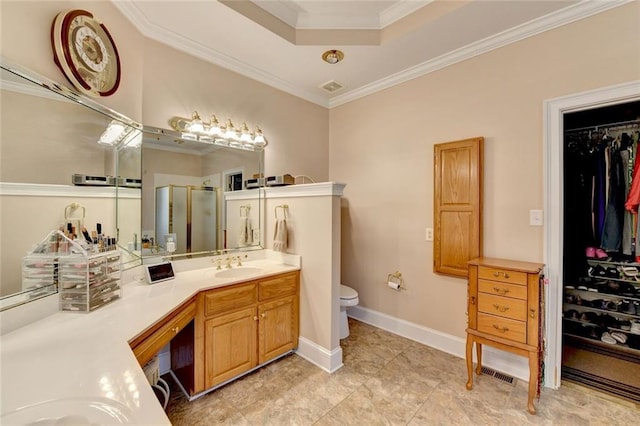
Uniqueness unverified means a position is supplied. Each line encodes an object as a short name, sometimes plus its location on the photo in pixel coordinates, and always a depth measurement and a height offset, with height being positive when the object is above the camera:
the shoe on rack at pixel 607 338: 2.38 -1.12
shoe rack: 2.19 -1.02
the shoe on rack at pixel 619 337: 2.35 -1.09
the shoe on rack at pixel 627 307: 2.34 -0.83
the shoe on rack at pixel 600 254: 2.50 -0.38
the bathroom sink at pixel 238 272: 2.30 -0.53
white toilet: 2.67 -0.91
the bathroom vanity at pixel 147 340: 0.74 -0.52
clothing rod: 2.29 +0.78
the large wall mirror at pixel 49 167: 1.16 +0.23
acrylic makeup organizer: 1.28 -0.30
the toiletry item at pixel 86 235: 1.56 -0.14
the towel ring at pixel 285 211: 2.60 +0.01
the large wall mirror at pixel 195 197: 2.14 +0.13
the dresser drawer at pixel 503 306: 1.79 -0.65
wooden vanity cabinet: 1.88 -0.89
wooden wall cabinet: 2.32 +0.07
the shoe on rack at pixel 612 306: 2.40 -0.84
